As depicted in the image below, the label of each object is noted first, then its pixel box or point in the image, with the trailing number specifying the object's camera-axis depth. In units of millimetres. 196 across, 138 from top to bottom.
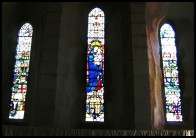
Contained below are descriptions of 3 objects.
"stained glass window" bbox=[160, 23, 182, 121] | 8727
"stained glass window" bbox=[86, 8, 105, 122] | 8602
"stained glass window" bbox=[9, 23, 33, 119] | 8711
